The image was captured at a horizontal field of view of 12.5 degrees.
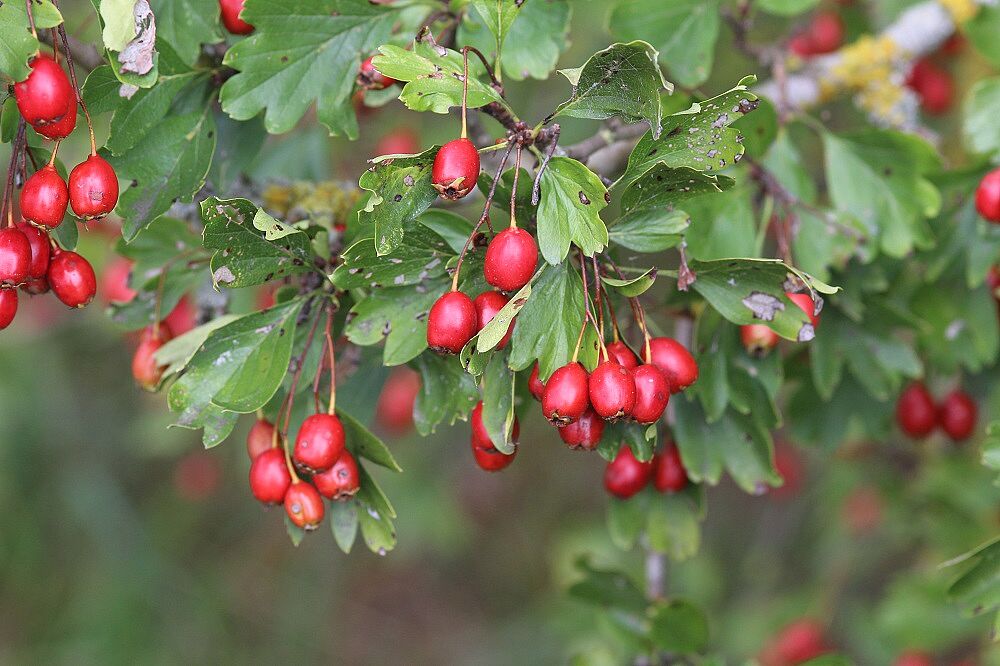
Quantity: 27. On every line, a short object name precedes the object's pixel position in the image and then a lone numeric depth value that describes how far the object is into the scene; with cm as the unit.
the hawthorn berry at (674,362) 83
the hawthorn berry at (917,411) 94
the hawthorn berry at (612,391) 81
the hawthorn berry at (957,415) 94
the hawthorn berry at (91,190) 82
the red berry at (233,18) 85
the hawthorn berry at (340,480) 84
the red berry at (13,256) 82
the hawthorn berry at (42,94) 81
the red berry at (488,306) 82
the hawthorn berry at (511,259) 81
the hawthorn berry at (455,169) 81
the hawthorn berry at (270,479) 84
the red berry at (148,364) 87
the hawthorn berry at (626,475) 88
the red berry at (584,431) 82
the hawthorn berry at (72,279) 83
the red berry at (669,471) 89
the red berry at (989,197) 88
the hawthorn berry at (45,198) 82
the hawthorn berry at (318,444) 83
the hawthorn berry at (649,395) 81
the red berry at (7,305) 82
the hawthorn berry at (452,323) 81
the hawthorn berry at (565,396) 81
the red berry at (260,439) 85
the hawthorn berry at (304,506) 84
